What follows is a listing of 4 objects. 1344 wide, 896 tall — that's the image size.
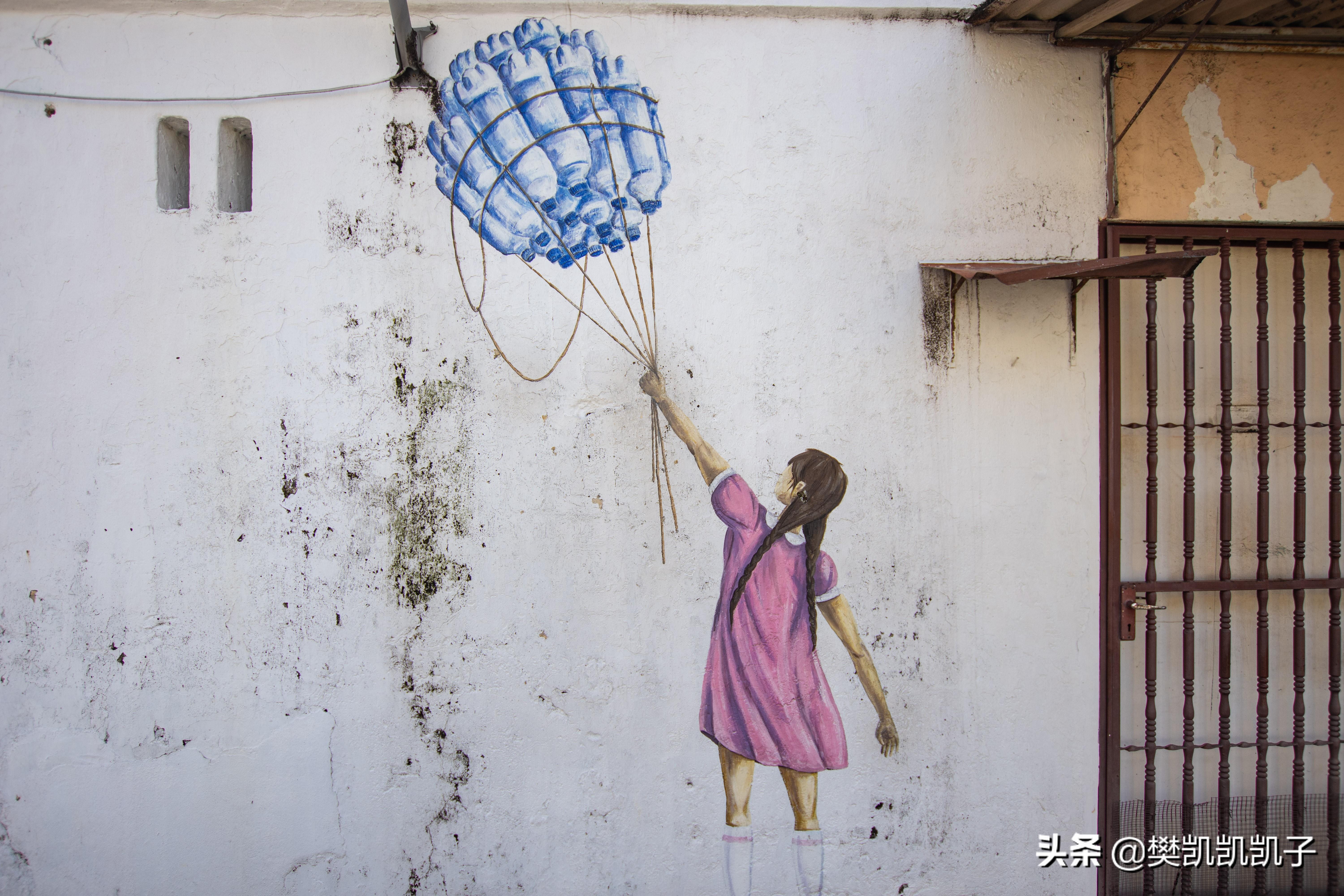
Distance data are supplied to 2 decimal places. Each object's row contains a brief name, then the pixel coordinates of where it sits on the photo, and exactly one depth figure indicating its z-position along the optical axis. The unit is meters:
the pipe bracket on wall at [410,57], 2.47
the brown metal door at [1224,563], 2.71
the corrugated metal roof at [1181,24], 2.59
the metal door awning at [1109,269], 2.32
